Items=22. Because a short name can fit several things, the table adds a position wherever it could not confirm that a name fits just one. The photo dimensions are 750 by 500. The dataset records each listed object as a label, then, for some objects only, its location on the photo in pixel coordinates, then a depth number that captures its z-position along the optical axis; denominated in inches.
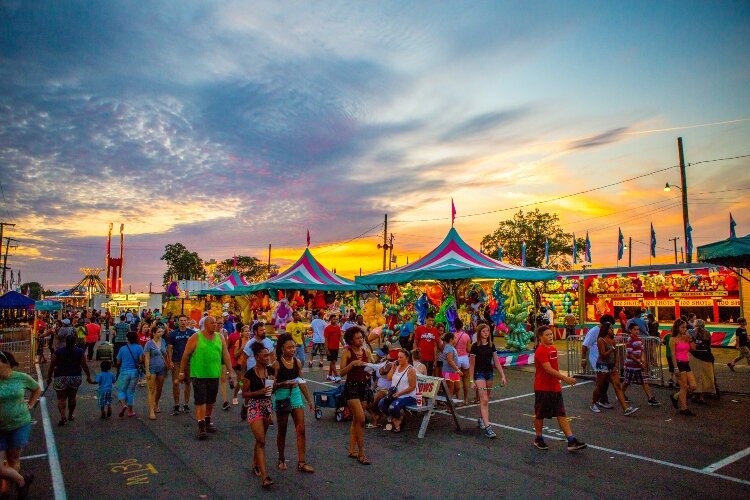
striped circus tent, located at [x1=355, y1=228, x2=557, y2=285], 569.9
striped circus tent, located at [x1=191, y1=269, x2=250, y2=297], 1168.3
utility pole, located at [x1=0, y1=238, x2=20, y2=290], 1969.0
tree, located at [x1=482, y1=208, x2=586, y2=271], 1998.0
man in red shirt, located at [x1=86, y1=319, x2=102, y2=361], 652.7
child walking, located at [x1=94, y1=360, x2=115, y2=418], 332.2
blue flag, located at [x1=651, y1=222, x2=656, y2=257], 1199.4
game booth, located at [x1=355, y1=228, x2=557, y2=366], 585.8
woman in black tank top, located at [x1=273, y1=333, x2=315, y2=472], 213.0
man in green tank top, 279.0
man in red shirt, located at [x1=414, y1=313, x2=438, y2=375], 385.1
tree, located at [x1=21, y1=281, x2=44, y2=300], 6496.1
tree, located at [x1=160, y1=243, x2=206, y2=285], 2906.0
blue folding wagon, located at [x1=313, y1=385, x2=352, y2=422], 326.0
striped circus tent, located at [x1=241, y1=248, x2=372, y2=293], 827.4
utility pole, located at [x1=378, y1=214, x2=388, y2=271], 1507.6
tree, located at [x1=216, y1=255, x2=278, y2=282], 3191.4
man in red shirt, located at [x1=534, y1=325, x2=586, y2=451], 250.2
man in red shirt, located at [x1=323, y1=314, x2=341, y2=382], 494.9
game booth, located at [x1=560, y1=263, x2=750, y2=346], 807.7
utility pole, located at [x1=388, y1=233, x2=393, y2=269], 1659.6
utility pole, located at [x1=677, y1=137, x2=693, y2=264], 792.3
